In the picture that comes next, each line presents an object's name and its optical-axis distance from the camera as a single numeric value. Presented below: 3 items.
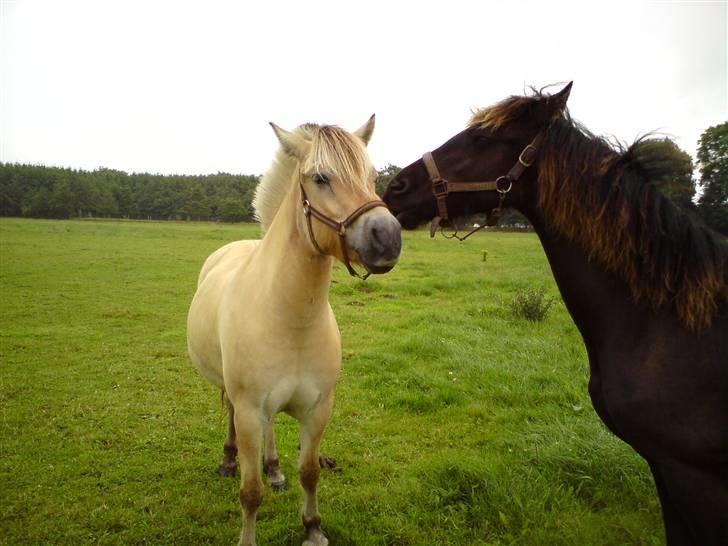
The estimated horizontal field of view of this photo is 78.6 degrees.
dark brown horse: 1.95
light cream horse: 2.37
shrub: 9.12
